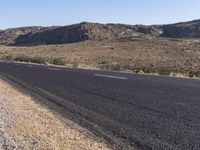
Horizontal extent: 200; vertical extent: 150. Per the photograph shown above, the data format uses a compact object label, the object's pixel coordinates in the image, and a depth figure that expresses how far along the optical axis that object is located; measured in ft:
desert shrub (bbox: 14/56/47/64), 102.52
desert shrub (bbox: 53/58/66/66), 92.07
